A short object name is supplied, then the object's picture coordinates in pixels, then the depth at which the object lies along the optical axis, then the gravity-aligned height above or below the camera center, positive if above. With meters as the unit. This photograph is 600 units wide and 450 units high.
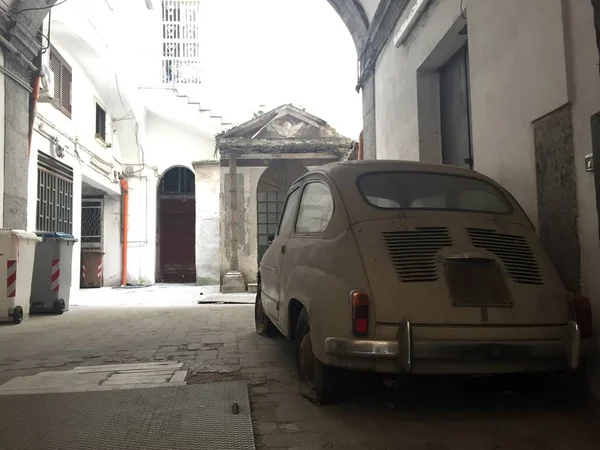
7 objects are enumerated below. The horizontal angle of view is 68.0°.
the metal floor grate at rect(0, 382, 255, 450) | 2.42 -1.03
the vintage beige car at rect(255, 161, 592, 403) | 2.51 -0.25
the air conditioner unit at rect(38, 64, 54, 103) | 8.48 +3.21
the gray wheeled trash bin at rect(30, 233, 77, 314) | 7.61 -0.37
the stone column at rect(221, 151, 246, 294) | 12.27 +0.15
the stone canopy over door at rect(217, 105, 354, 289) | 12.83 +2.53
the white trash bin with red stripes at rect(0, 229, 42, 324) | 6.36 -0.26
